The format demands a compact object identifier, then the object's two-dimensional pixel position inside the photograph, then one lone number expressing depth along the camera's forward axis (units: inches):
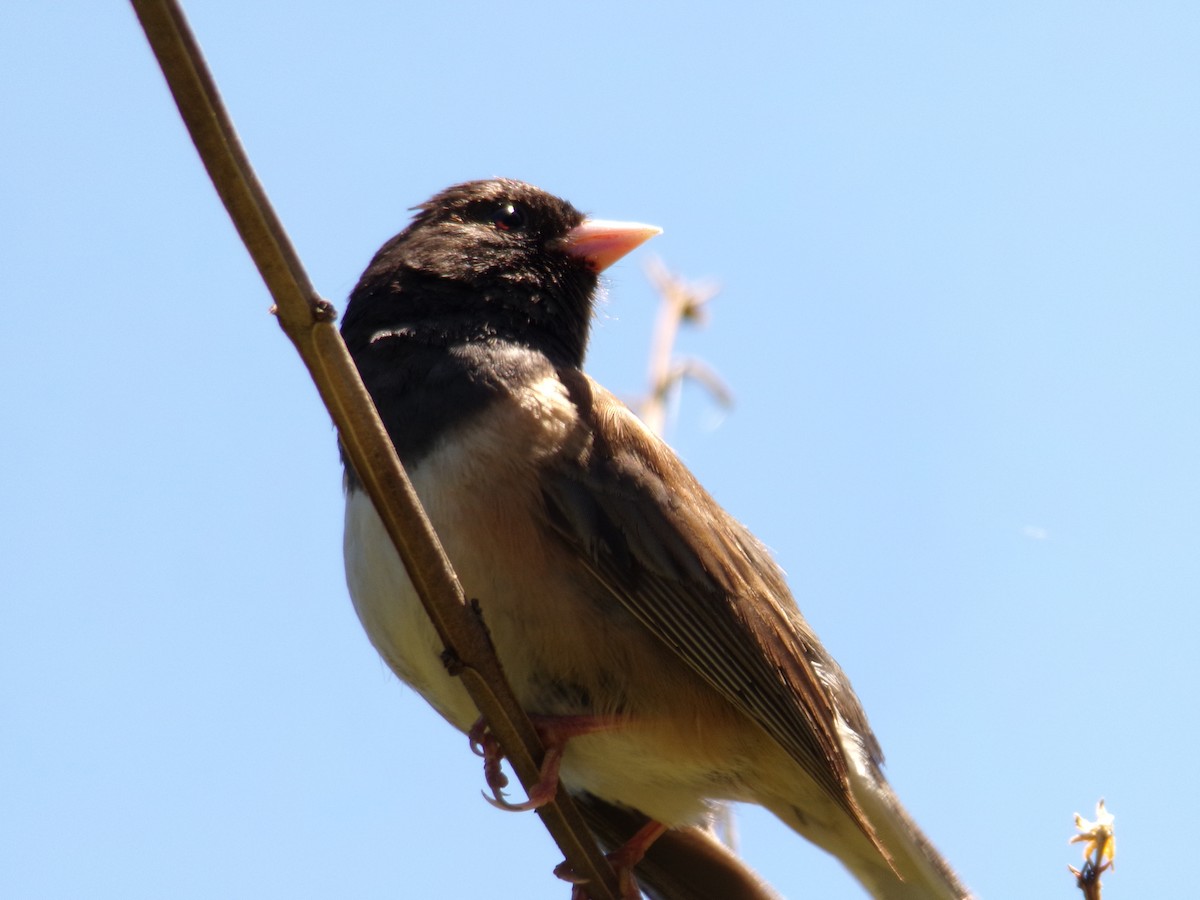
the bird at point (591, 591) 193.6
